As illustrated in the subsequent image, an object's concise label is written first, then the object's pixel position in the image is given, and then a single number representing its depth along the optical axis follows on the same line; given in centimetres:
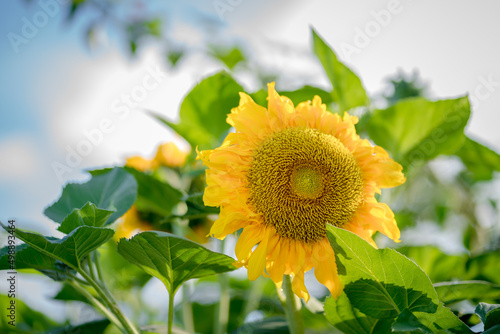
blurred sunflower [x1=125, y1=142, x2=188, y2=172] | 128
